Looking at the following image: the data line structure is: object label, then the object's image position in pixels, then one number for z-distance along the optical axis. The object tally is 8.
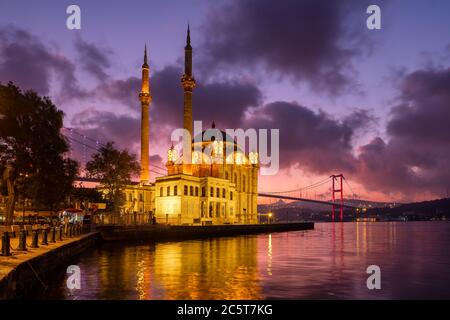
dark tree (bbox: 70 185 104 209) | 60.28
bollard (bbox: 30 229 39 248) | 22.66
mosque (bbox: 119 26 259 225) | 70.06
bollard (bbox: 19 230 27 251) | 20.52
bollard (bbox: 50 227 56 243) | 27.54
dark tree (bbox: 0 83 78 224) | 32.31
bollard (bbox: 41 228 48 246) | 25.36
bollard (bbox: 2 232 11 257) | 18.22
